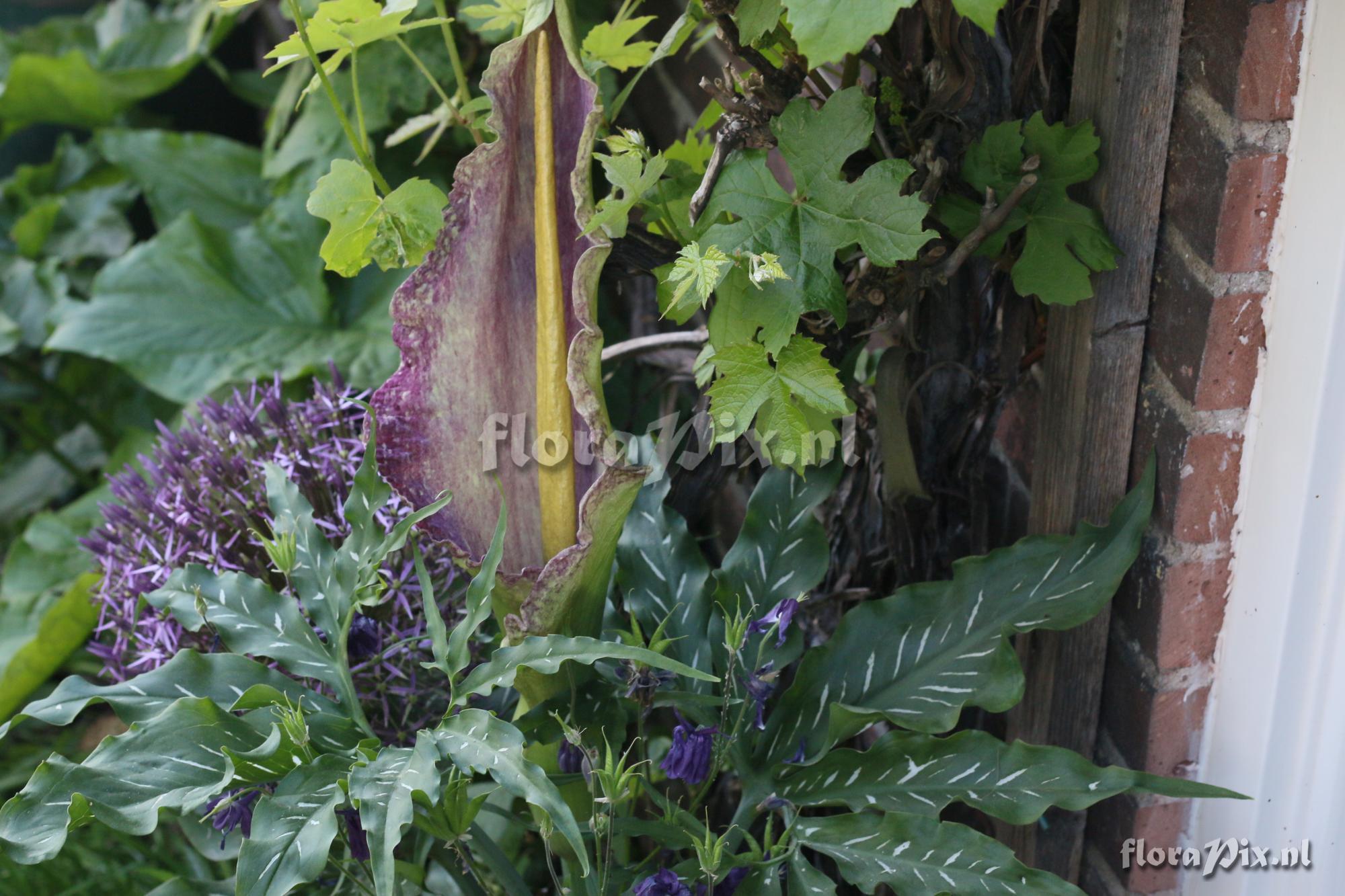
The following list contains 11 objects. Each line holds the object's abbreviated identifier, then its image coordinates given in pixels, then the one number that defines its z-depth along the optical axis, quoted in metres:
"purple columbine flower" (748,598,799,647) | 2.21
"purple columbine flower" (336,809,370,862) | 2.21
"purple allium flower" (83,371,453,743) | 2.32
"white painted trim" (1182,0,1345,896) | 2.09
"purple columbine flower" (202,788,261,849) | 2.24
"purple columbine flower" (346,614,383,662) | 2.26
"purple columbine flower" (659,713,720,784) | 2.20
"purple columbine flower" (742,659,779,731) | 2.20
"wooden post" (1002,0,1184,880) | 2.14
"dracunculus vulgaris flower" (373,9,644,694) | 2.16
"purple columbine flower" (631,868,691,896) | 2.16
